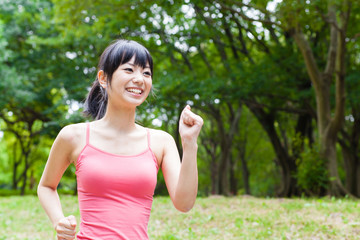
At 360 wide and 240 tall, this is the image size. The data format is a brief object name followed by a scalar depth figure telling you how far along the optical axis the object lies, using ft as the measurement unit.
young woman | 6.12
